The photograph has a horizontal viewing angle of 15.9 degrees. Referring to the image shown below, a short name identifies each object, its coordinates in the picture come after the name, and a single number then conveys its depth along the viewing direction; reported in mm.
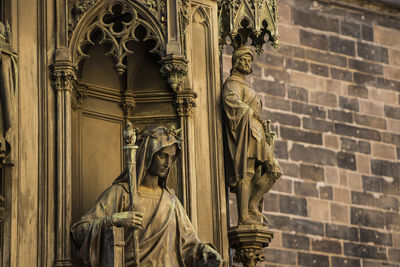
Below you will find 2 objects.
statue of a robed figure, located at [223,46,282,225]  14336
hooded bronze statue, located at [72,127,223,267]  13031
